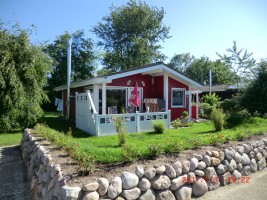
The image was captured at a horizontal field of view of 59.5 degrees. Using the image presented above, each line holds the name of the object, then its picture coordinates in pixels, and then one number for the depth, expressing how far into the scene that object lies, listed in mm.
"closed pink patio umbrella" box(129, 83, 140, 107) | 11586
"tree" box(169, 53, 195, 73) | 65750
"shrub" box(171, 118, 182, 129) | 11656
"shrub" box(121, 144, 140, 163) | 4297
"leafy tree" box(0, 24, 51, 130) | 10984
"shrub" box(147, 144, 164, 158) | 4609
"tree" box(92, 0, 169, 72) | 33406
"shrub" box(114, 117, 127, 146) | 6691
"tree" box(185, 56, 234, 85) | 48562
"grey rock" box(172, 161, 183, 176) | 4285
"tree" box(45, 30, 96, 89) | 29406
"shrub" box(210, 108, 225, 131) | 9475
